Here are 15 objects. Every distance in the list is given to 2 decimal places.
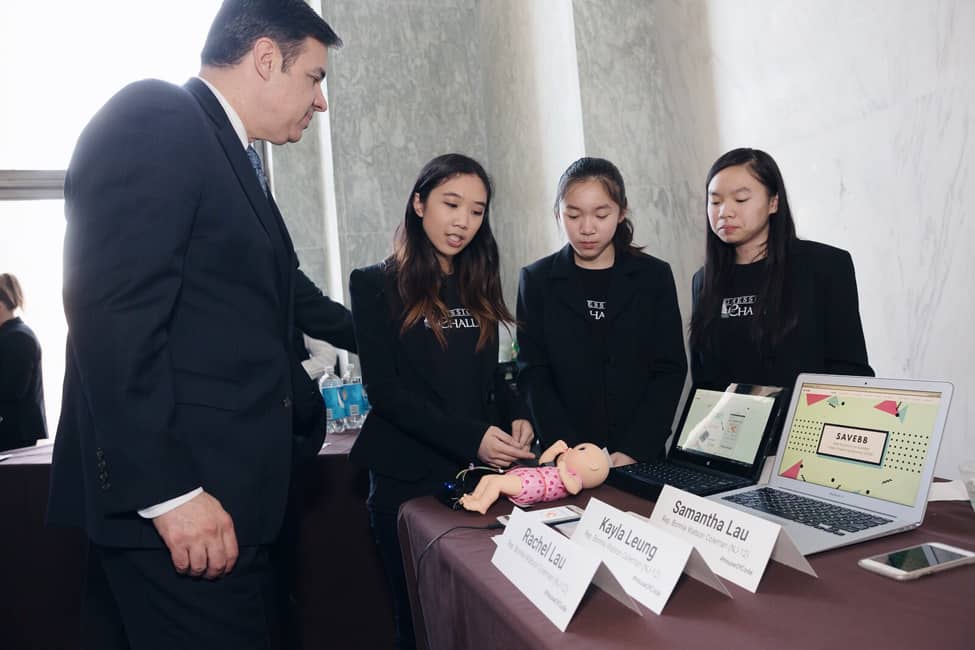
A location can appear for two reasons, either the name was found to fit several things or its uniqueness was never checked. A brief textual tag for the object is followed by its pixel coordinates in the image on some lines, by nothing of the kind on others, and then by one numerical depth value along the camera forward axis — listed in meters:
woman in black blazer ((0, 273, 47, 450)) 3.43
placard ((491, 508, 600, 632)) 0.78
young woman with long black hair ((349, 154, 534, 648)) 1.62
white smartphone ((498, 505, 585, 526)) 1.09
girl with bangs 1.71
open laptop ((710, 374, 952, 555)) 0.96
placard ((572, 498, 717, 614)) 0.79
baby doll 1.21
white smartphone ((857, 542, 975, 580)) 0.81
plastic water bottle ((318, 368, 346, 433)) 2.74
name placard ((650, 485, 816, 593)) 0.82
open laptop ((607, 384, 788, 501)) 1.20
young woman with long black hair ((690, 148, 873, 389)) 1.61
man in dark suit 0.91
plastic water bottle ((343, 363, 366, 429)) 2.77
